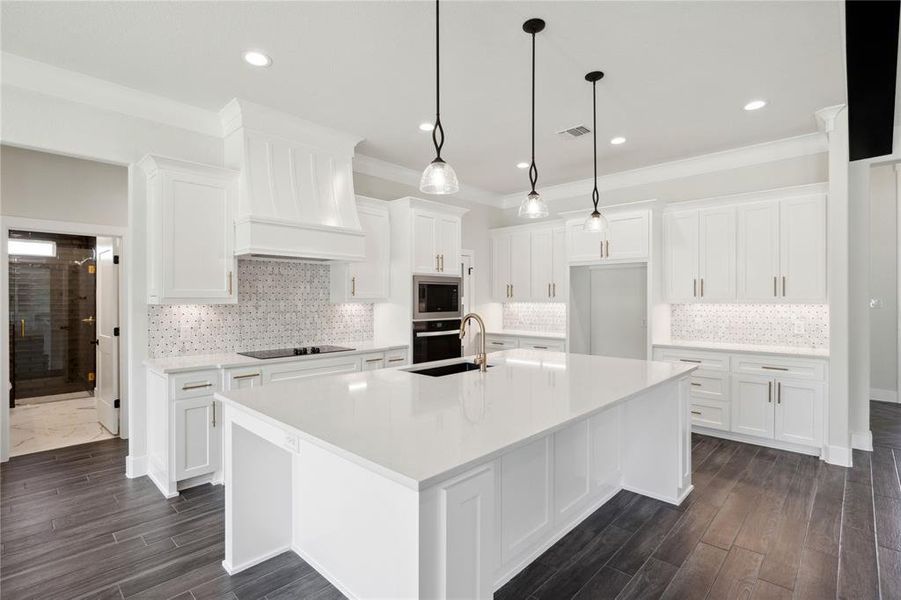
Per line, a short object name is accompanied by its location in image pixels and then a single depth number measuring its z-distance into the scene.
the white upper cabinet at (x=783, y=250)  4.08
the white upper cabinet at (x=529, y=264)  5.85
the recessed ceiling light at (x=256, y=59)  2.86
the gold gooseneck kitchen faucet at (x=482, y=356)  2.86
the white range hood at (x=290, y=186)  3.62
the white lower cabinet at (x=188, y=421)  3.19
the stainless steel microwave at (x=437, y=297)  4.84
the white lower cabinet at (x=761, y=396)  3.95
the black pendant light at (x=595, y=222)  3.33
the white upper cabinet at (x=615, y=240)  4.89
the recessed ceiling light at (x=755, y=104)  3.56
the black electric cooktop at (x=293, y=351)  3.81
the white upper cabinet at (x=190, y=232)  3.35
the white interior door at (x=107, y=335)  4.64
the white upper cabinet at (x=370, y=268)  4.50
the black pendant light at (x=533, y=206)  2.94
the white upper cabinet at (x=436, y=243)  4.89
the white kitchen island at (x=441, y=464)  1.36
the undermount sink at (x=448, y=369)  3.06
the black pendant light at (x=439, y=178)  2.27
